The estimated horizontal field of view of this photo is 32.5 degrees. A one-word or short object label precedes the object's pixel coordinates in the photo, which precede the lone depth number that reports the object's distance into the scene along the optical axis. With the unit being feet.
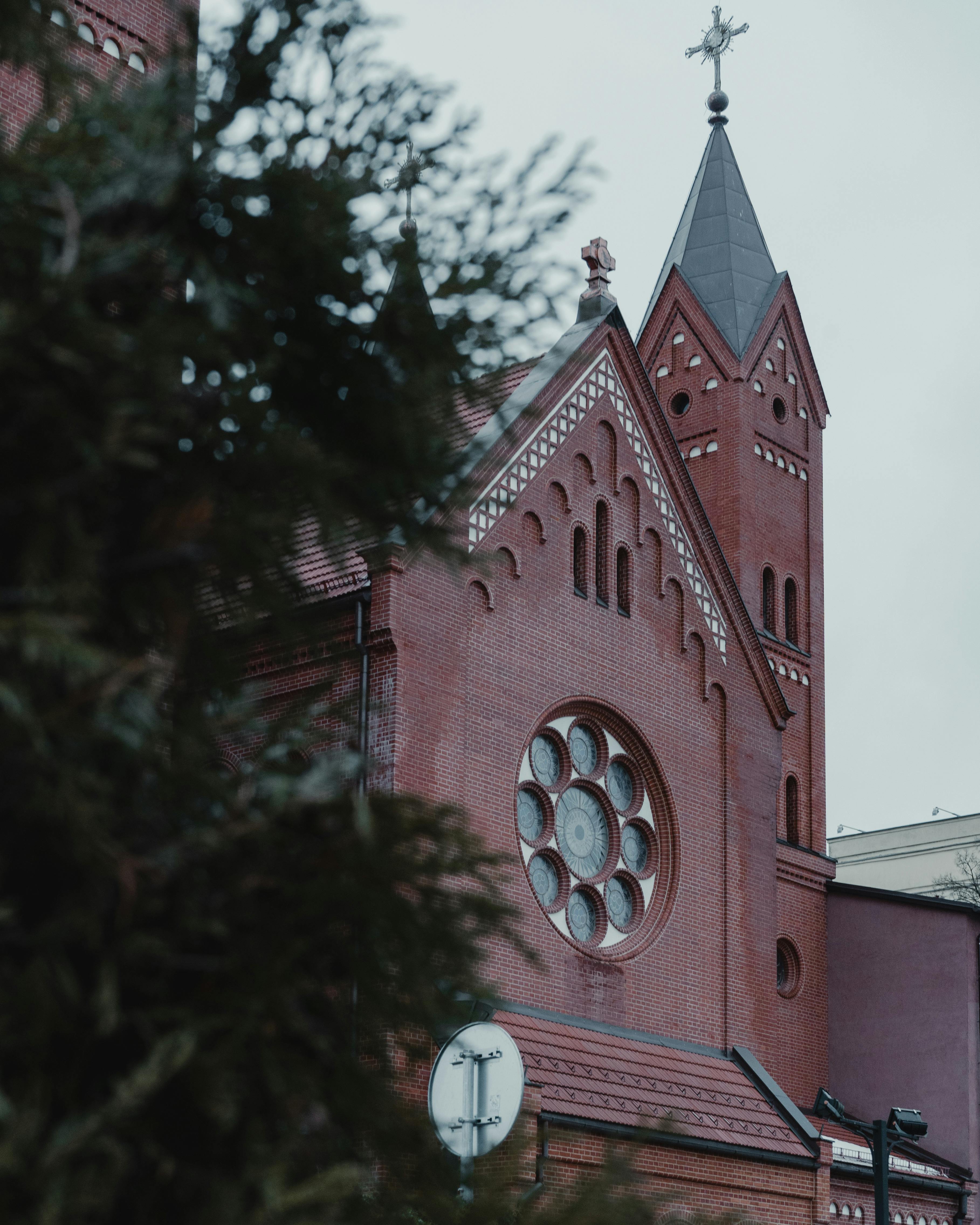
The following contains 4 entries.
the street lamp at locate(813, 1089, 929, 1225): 56.65
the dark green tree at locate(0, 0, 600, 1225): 14.56
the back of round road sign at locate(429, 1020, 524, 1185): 37.06
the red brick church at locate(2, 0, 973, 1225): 63.26
